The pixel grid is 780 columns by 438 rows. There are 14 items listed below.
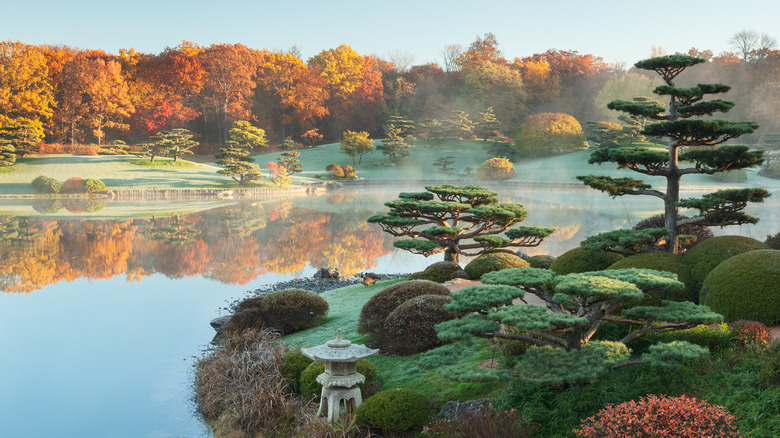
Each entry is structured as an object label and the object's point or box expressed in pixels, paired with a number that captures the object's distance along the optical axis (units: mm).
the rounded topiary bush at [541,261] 10812
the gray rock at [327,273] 14359
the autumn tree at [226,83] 51750
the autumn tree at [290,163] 37344
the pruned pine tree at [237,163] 33347
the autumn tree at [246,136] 38688
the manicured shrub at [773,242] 9195
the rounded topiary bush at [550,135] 42938
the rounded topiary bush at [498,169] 38594
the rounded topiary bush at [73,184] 32500
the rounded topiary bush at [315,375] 6828
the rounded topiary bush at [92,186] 31781
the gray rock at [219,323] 10002
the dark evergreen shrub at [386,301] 8711
